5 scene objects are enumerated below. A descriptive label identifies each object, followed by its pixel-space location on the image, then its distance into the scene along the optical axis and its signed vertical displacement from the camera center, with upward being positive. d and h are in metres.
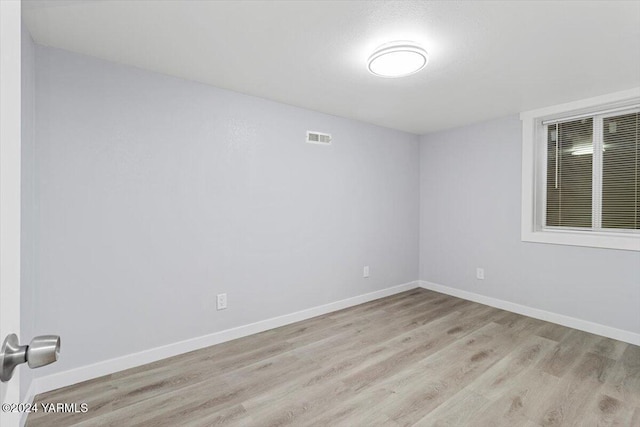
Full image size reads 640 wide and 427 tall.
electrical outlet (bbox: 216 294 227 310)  2.73 -0.84
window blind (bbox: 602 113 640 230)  2.87 +0.35
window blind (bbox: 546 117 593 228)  3.15 +0.37
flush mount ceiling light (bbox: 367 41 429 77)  1.99 +1.02
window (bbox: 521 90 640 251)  2.88 +0.36
